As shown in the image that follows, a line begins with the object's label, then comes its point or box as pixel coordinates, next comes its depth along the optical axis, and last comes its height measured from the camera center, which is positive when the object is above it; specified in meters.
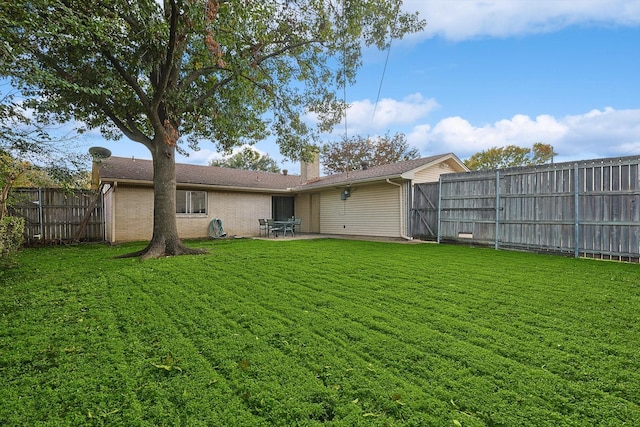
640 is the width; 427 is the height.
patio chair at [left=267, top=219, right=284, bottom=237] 13.73 -0.64
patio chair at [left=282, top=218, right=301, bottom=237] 13.90 -0.60
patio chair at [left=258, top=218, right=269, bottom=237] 13.92 -0.65
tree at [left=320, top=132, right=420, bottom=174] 28.80 +5.76
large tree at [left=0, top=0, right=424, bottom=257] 5.68 +3.72
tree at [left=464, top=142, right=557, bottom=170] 28.30 +5.36
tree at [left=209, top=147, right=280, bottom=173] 36.34 +6.20
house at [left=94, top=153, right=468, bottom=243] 11.71 +0.67
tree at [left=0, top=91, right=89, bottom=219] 5.83 +1.30
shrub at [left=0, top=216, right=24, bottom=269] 6.09 -0.49
